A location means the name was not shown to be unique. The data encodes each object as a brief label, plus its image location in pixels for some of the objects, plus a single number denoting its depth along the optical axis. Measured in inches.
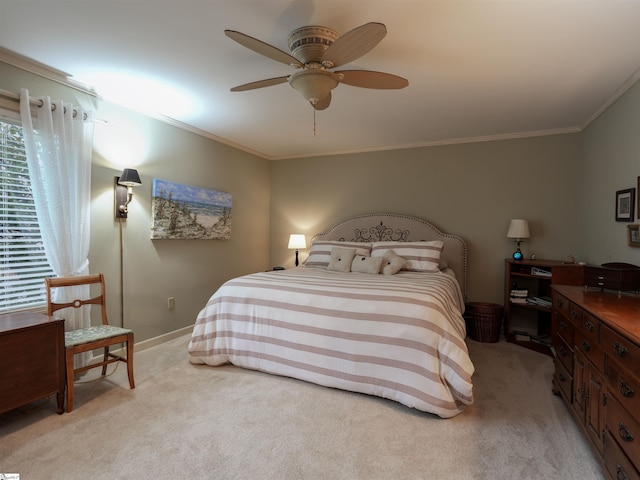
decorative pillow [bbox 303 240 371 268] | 166.1
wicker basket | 145.5
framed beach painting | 139.3
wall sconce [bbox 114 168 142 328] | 119.6
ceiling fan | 70.1
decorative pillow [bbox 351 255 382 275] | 146.9
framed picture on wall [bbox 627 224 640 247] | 96.6
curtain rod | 89.7
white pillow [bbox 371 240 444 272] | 150.9
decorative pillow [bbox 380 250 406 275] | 144.9
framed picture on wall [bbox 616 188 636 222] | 100.7
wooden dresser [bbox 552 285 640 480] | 53.1
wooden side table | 76.0
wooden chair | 86.7
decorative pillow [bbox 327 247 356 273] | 154.5
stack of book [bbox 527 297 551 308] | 137.8
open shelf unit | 137.9
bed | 86.3
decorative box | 80.4
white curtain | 97.0
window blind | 94.6
